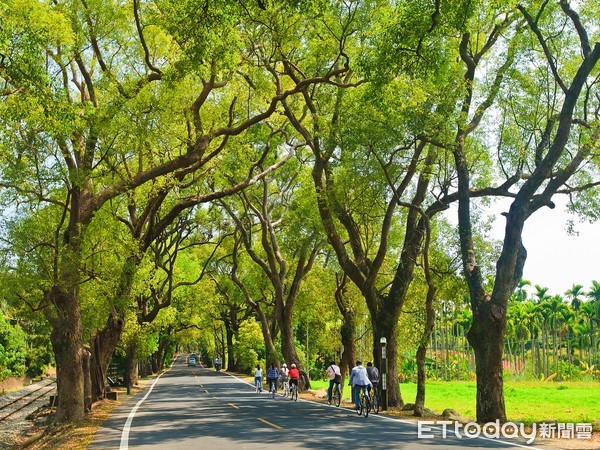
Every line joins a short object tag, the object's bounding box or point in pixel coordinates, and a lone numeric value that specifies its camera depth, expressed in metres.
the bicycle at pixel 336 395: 23.55
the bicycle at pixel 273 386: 29.20
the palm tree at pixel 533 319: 63.81
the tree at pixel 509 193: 15.77
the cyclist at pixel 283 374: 30.03
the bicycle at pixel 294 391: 26.89
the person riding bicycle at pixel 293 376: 27.36
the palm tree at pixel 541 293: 70.04
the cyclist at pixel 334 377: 23.52
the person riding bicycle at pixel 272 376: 29.22
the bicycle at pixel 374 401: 20.00
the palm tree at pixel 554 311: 62.66
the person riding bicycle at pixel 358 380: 18.98
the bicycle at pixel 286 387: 28.96
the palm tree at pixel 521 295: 78.64
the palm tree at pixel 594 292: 65.94
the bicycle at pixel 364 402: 18.63
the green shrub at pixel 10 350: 45.00
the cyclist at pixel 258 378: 33.46
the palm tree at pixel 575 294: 68.62
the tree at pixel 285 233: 32.22
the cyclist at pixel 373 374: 20.72
